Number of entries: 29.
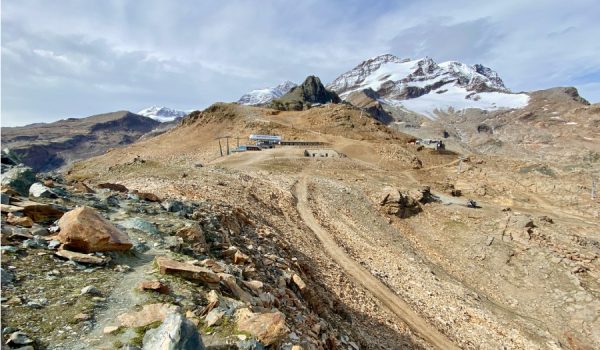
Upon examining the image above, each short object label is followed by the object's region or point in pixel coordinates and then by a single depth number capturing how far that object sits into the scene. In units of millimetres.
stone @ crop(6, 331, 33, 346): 4758
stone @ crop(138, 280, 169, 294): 6676
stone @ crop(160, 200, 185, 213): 13062
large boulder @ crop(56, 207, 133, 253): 7762
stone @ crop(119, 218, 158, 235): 10188
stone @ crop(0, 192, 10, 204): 8283
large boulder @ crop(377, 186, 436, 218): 31328
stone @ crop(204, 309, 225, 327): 5922
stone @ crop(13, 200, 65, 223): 8820
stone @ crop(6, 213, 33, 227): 8133
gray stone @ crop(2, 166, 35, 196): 9953
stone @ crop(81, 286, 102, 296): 6387
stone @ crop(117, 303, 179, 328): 5680
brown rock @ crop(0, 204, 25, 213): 8398
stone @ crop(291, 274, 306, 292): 11672
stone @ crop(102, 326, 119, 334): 5438
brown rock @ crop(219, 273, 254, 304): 7500
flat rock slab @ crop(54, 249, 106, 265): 7379
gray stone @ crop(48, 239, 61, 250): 7603
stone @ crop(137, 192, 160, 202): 14191
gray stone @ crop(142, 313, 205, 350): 4613
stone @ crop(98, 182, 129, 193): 15357
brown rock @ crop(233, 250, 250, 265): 10508
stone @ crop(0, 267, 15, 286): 6126
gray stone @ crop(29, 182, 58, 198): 10566
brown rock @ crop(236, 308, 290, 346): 5789
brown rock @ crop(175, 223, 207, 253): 10259
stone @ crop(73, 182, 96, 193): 13585
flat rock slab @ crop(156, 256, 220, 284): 7456
